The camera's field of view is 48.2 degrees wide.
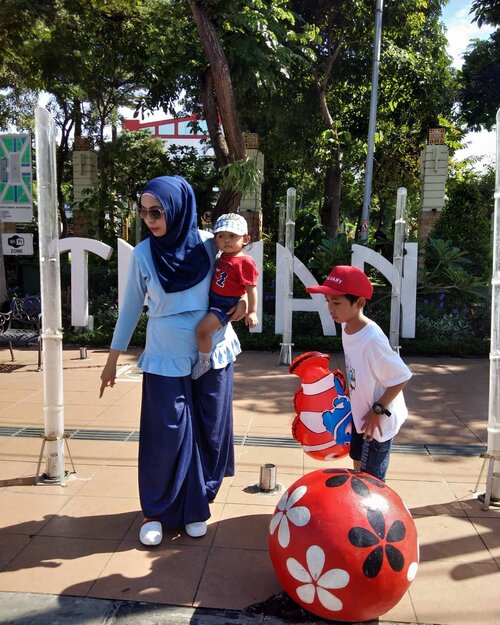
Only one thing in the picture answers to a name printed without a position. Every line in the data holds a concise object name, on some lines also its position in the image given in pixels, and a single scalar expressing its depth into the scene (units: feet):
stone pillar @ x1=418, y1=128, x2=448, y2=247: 38.45
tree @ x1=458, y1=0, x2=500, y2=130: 39.75
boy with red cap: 9.00
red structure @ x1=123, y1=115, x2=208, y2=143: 48.19
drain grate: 14.94
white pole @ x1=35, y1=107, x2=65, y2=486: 11.76
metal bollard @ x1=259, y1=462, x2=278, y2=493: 12.05
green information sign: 27.09
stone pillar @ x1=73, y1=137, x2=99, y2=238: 40.50
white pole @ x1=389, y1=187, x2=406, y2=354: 23.99
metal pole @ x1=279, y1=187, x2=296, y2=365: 23.32
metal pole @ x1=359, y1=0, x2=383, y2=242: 38.37
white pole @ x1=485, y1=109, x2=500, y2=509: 11.32
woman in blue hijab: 9.58
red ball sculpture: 7.23
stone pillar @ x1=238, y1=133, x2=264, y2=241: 37.27
